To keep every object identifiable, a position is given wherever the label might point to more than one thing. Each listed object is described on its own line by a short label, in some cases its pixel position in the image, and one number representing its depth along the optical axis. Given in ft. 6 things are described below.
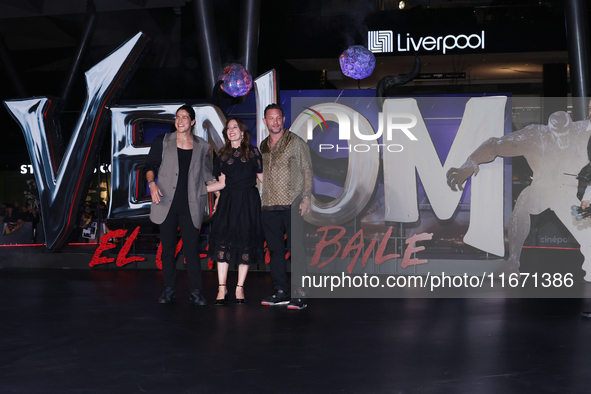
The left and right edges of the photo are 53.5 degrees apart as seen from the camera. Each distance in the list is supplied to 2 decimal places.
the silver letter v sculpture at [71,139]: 23.48
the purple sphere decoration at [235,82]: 23.98
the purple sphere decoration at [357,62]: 23.61
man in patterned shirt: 14.53
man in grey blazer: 14.89
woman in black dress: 14.83
